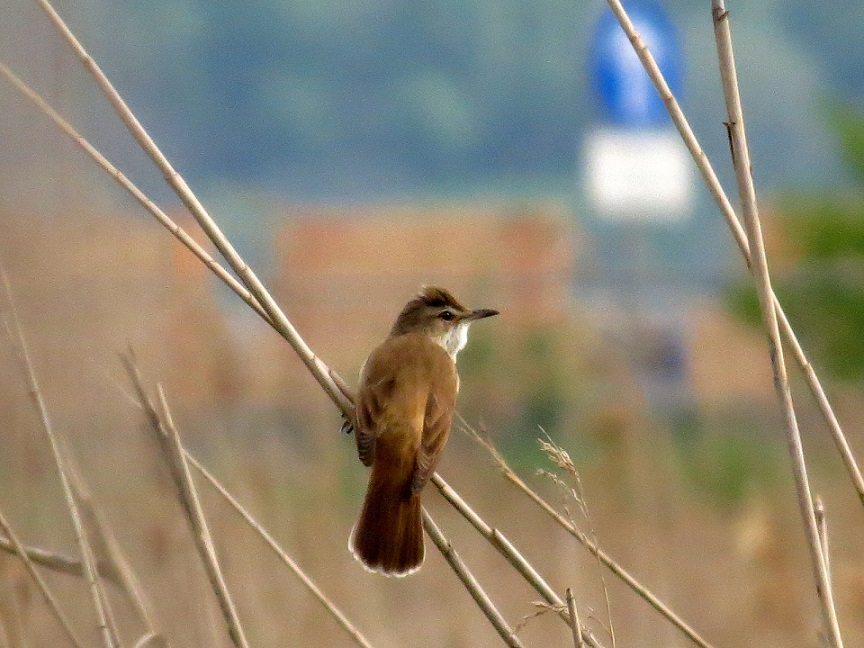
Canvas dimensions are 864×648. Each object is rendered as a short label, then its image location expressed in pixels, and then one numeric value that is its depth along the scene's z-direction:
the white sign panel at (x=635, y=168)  23.81
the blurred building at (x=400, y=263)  22.27
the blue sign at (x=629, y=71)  22.19
